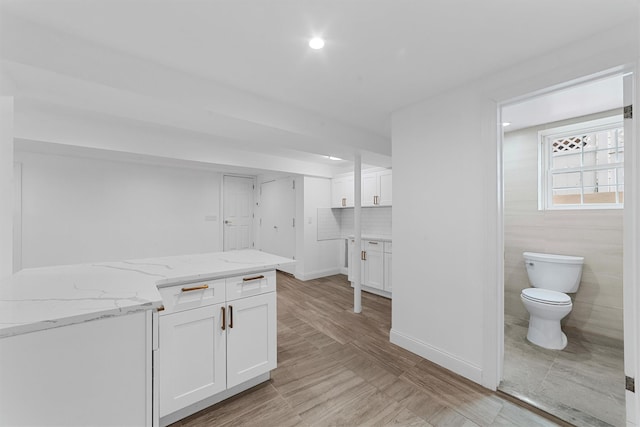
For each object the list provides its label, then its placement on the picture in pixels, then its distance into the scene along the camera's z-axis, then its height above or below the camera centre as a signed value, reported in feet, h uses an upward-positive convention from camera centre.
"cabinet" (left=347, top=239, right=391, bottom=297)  12.93 -2.72
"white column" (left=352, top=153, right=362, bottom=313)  11.11 -0.78
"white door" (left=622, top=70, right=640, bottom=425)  4.66 -0.87
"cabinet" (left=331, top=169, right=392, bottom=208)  14.55 +1.55
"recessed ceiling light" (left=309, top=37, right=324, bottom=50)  5.08 +3.45
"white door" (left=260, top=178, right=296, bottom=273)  17.63 -0.13
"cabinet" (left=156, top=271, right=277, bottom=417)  5.08 -2.67
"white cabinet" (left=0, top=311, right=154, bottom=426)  2.64 -1.79
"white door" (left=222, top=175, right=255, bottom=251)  17.87 +0.24
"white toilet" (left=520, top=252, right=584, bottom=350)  7.71 -2.49
